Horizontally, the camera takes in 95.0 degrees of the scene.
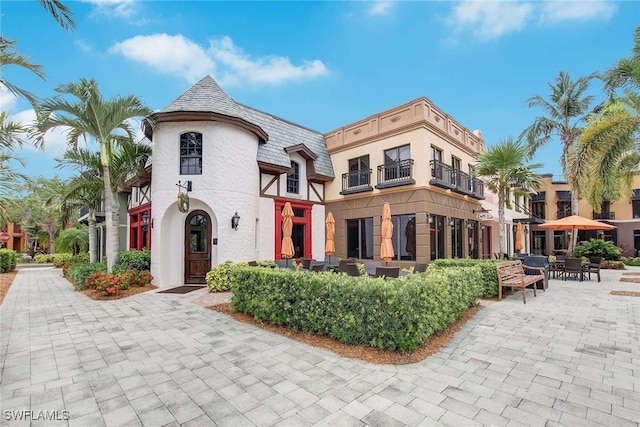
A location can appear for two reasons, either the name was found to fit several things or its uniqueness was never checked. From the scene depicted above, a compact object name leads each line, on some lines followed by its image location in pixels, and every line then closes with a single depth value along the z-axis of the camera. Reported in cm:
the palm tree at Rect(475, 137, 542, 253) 1131
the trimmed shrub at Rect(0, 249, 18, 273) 1784
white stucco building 1077
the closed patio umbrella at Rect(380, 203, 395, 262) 1034
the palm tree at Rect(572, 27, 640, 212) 999
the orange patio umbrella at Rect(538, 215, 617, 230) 1290
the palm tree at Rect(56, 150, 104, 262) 1175
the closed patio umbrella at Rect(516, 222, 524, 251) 1491
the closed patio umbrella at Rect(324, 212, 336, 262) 1227
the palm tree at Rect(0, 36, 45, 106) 575
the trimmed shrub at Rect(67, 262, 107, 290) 1070
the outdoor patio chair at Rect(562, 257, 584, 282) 1158
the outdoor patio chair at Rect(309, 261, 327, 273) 930
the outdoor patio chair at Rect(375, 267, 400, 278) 723
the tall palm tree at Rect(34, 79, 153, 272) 903
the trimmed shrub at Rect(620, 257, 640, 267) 1934
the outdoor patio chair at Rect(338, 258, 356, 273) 914
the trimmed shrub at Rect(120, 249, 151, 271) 1209
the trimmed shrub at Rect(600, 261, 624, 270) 1677
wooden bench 794
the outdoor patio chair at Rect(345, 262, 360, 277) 854
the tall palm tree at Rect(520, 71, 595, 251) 1822
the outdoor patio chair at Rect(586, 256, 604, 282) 1163
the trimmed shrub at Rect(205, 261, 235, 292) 977
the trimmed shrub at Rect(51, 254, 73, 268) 2229
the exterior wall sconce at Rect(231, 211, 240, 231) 1084
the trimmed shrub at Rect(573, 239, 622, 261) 1792
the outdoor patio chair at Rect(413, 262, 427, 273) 865
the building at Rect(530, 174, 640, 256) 2584
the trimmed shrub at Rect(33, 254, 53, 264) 2680
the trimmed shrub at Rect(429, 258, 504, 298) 842
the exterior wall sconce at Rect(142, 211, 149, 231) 1312
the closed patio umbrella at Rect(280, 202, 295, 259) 1124
